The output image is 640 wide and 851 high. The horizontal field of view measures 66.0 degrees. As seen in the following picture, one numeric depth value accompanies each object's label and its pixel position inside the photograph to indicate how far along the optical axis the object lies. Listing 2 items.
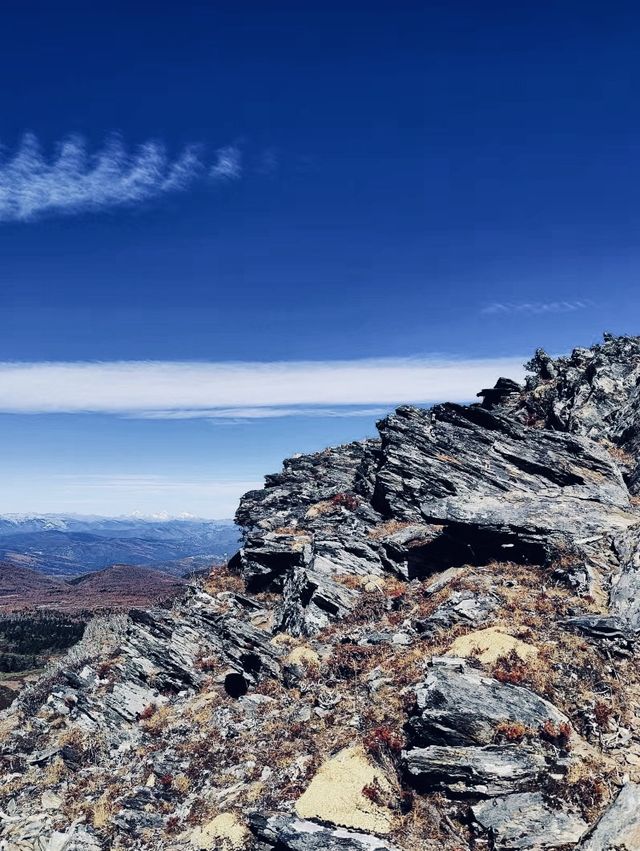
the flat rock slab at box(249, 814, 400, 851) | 14.62
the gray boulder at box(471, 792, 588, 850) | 13.71
